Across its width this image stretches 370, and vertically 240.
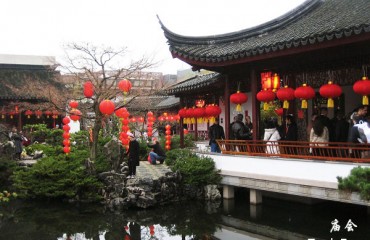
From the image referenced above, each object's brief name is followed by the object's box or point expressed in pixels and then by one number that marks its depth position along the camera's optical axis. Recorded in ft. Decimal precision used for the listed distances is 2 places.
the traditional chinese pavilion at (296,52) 27.14
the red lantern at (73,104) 44.44
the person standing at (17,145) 51.88
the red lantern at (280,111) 41.45
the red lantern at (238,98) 34.88
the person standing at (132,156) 35.83
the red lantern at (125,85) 35.47
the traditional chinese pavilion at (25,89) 70.03
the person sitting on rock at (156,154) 46.60
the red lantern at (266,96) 32.40
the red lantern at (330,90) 28.42
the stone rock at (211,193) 35.22
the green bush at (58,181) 35.64
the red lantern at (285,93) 31.07
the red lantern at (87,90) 36.70
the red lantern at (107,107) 34.22
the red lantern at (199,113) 42.70
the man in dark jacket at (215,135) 38.96
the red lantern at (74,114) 41.77
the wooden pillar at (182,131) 49.28
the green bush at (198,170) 34.63
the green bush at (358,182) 22.58
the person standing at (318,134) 28.12
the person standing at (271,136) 30.96
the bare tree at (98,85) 39.81
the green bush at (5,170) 44.55
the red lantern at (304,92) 29.78
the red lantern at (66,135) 43.52
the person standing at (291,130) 31.94
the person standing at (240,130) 35.27
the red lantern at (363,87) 26.45
